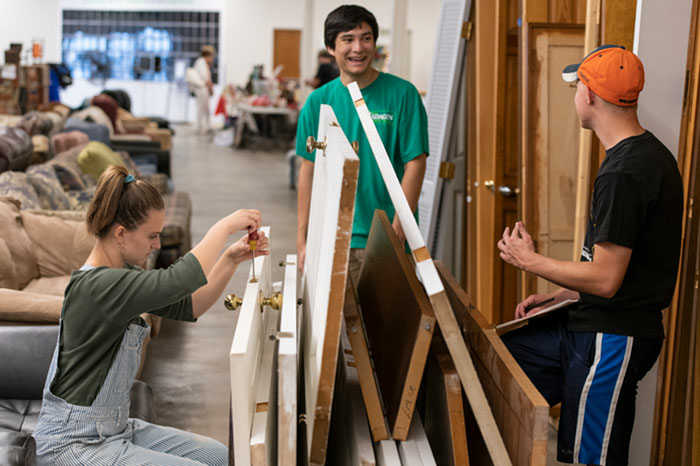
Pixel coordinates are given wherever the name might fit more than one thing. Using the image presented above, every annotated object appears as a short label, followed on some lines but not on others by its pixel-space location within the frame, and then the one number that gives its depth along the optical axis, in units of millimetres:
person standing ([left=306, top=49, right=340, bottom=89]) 13192
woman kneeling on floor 1992
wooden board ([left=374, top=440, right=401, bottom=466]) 1624
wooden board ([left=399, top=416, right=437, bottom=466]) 1634
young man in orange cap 1992
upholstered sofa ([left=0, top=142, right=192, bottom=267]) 5062
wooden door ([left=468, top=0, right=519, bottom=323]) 4168
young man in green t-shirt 3039
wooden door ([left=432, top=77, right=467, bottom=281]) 4711
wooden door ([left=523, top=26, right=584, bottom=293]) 3500
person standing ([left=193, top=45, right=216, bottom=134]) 20188
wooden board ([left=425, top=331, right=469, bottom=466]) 1683
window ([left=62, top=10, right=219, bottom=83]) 22500
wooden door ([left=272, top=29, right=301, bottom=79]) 22422
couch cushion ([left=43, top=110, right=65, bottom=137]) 8434
